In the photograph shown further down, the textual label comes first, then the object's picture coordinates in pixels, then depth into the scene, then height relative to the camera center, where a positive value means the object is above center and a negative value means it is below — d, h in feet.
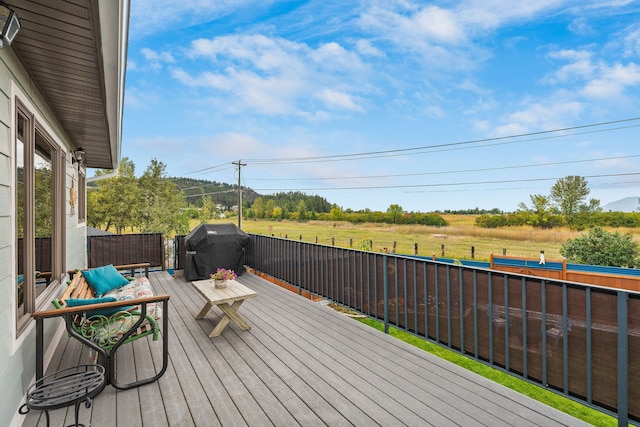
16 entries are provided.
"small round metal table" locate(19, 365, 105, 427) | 5.07 -3.02
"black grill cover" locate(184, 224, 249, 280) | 20.17 -2.25
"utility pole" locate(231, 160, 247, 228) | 72.65 +4.87
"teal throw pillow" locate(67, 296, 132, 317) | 7.97 -2.22
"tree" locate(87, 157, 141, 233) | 71.31 +4.48
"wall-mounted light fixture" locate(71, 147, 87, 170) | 17.08 +3.36
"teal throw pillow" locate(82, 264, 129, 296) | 11.99 -2.47
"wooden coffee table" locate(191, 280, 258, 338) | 11.28 -2.99
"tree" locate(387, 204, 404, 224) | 142.92 +0.99
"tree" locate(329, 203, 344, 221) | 154.61 -0.20
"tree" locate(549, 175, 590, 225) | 109.09 +6.53
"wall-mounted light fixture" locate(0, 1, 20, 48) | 5.06 +3.12
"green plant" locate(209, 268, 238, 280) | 12.66 -2.40
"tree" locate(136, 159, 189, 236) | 67.21 +2.62
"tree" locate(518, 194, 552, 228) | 112.16 +1.16
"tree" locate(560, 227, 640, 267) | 43.52 -5.12
